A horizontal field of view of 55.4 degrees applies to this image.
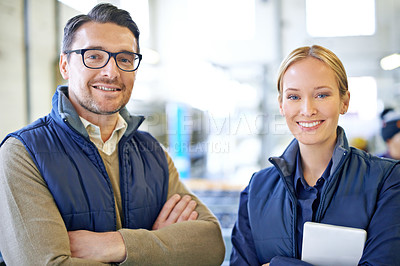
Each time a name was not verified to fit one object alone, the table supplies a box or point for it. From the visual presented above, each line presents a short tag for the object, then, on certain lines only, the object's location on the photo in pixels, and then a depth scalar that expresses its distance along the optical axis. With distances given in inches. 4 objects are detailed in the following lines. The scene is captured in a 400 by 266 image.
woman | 51.9
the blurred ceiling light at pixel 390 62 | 147.5
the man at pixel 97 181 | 49.8
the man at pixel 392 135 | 115.2
